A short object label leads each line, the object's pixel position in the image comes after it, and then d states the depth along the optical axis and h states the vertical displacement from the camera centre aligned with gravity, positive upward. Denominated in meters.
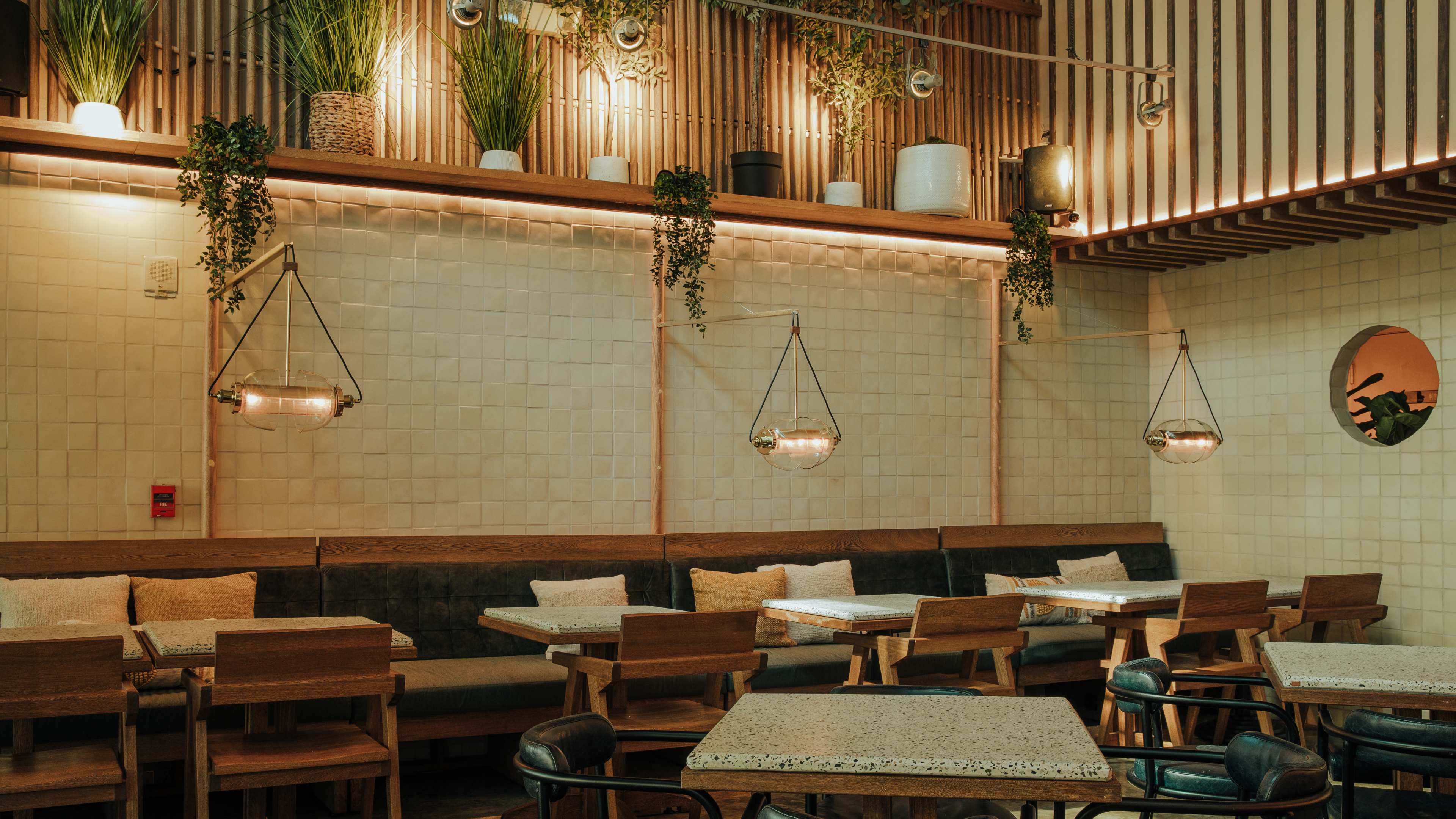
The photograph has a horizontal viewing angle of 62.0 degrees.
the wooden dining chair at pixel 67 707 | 3.58 -0.87
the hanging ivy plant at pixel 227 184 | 5.37 +1.04
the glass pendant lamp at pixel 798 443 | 5.94 -0.13
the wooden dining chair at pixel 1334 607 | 6.05 -0.98
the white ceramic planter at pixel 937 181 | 7.25 +1.41
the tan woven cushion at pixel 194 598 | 5.14 -0.78
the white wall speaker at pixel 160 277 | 5.67 +0.66
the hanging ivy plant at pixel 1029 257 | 7.43 +0.98
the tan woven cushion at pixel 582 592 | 5.89 -0.87
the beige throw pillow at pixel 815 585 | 6.46 -0.92
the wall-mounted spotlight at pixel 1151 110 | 6.54 +1.66
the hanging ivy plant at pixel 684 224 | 6.43 +1.04
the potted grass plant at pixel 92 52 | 5.46 +1.66
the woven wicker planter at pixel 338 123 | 5.83 +1.42
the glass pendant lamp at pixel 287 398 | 4.72 +0.07
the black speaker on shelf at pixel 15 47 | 5.29 +1.63
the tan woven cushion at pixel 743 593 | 6.23 -0.92
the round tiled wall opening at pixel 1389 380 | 8.76 +0.30
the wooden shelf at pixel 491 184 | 5.39 +1.19
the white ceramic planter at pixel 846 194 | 7.23 +1.33
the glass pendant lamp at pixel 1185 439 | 6.87 -0.13
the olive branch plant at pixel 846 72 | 7.43 +2.14
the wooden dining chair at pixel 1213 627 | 5.75 -1.01
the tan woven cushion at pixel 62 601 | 4.89 -0.76
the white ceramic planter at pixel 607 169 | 6.53 +1.34
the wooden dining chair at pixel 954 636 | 5.02 -0.93
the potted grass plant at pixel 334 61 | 5.84 +1.74
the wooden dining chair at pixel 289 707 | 3.79 -0.98
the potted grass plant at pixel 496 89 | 6.34 +1.72
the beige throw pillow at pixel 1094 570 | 7.42 -0.95
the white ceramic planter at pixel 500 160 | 6.26 +1.33
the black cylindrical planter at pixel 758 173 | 6.89 +1.39
